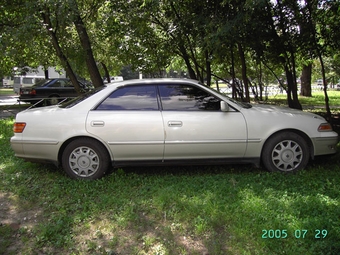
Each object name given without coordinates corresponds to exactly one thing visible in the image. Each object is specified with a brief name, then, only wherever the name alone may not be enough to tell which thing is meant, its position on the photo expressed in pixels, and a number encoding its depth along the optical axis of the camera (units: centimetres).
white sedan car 435
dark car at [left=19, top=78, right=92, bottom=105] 1466
